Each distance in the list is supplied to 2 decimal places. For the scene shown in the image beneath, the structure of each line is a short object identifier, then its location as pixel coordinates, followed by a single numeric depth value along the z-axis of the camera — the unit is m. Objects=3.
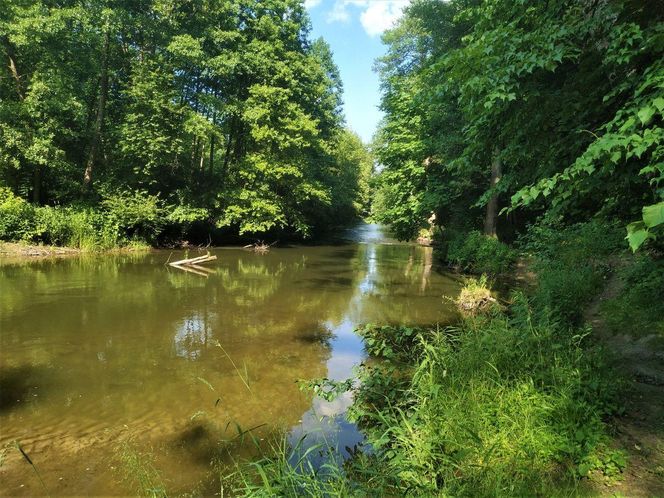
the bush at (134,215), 20.22
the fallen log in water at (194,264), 16.42
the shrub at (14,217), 17.34
